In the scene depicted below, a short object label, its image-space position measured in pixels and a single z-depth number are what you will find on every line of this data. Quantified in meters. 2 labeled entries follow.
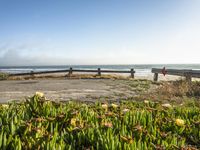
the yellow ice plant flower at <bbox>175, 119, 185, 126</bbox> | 1.76
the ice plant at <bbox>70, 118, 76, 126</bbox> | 1.64
